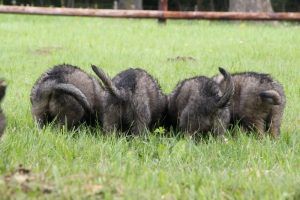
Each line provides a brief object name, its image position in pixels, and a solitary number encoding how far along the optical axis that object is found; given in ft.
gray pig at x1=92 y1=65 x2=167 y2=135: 40.91
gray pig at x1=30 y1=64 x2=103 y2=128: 42.06
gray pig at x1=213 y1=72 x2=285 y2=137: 42.84
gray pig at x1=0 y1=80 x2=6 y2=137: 31.99
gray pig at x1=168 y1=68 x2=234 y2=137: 40.42
